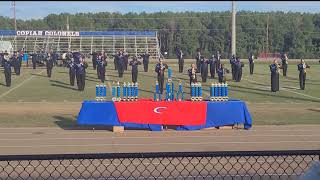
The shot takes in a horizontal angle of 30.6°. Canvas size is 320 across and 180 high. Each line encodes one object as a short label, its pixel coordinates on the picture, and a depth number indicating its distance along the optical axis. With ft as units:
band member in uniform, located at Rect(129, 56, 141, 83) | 98.89
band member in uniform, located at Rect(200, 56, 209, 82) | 101.15
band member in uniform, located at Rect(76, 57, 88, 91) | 84.55
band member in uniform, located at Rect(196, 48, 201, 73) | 116.85
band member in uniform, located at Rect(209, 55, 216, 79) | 109.91
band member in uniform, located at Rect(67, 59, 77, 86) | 90.46
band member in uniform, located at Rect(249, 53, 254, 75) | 128.02
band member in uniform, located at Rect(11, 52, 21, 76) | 121.19
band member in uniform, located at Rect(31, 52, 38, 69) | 152.76
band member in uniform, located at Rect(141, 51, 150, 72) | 133.47
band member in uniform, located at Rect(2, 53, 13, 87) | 93.43
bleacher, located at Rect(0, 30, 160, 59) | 247.09
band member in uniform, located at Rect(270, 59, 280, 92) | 83.15
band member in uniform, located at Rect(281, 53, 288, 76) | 117.50
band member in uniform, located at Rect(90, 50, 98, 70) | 135.66
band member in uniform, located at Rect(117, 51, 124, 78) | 113.85
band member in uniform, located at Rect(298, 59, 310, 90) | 87.25
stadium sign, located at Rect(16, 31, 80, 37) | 230.34
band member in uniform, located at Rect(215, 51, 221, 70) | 108.57
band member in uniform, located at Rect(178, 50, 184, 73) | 130.93
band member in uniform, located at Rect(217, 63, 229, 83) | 89.53
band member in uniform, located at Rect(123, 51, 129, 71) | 127.88
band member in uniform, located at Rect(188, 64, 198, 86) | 79.36
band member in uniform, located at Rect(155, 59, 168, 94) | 85.53
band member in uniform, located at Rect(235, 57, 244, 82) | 103.55
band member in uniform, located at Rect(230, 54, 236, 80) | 104.99
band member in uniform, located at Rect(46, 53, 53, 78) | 117.80
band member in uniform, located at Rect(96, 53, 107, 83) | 100.94
